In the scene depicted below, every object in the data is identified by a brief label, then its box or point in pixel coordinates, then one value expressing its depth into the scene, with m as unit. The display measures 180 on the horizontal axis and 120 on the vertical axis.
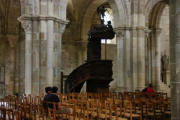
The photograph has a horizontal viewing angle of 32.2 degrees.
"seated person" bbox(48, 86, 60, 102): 9.91
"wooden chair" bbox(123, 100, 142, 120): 8.81
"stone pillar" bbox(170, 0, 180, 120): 7.24
